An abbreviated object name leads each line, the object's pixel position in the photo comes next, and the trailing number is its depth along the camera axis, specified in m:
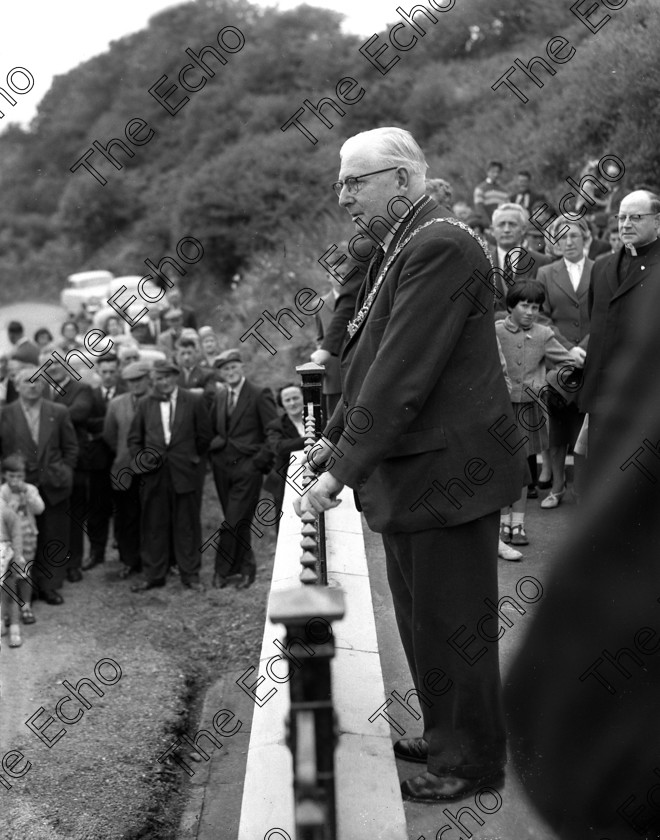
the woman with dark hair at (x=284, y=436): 9.79
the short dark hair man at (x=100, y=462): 11.32
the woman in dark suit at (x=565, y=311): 8.00
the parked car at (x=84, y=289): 25.67
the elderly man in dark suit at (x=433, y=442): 3.33
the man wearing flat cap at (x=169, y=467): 10.73
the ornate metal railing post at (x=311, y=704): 2.43
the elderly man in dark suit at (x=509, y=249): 8.44
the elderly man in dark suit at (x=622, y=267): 5.84
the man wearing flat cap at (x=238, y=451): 10.47
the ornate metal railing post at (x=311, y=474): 3.84
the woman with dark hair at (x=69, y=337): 14.48
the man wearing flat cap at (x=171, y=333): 15.27
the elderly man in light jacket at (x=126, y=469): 10.91
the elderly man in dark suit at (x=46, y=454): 10.56
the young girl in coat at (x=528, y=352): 7.45
